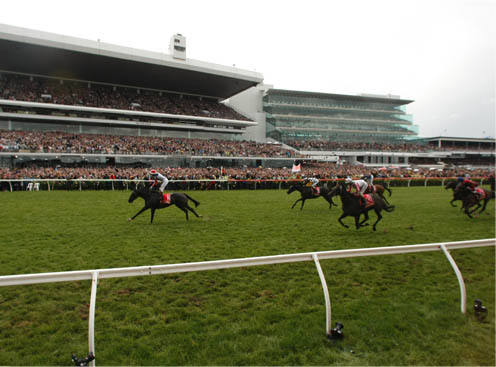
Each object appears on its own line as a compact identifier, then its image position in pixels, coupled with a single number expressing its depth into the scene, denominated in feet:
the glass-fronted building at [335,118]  162.71
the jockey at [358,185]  24.96
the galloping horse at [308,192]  39.04
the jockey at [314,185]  39.11
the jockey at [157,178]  29.71
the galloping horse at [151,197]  29.09
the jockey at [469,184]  32.27
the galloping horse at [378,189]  37.52
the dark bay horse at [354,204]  24.77
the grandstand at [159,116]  95.76
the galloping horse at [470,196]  32.30
